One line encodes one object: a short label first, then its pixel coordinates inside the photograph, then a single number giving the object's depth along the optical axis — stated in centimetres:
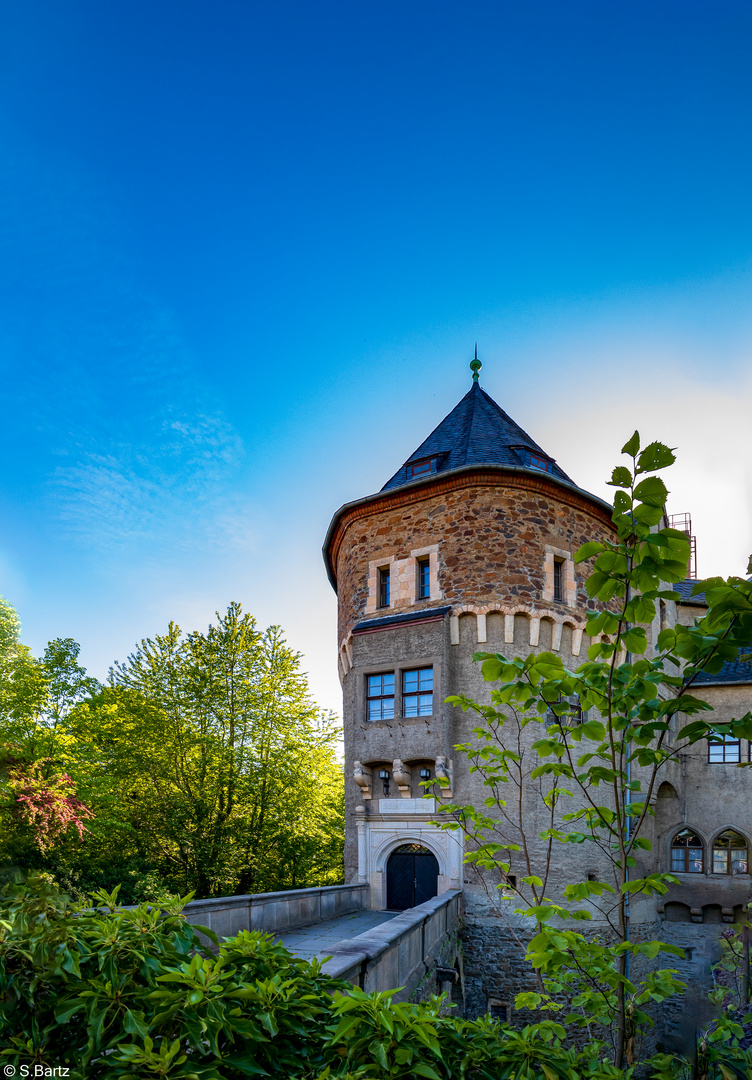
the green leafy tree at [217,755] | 2084
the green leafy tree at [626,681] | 243
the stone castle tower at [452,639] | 1498
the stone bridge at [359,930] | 637
